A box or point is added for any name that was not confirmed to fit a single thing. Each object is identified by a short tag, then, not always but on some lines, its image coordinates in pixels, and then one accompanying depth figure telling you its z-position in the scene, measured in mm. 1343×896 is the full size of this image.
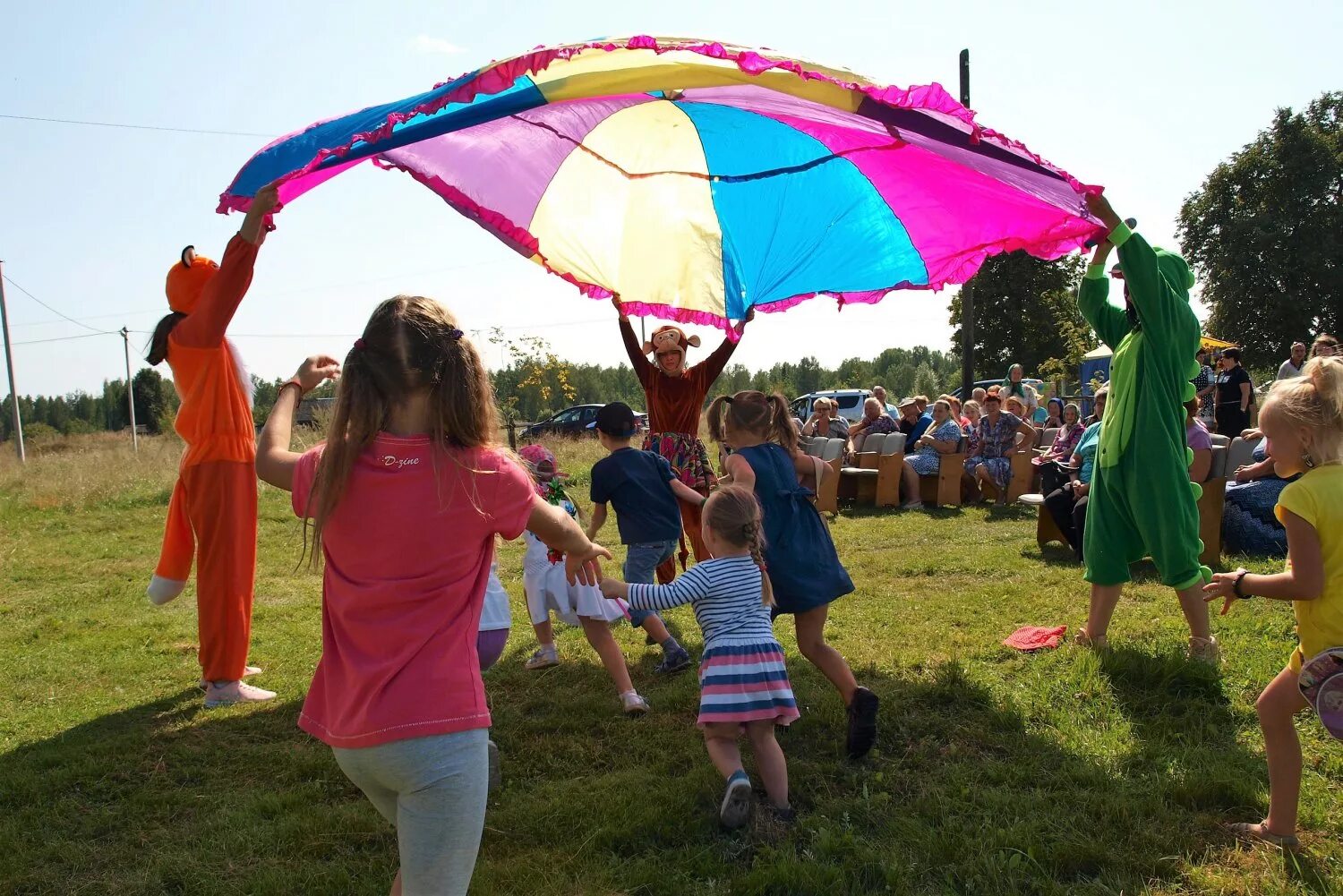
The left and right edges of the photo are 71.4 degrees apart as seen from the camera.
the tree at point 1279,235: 34156
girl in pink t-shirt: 2201
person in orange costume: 5020
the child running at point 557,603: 4801
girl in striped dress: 3521
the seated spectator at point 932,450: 12727
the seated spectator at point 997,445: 12375
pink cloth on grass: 5468
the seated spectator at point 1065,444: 9742
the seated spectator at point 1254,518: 7664
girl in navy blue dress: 4137
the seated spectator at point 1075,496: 8055
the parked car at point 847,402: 25727
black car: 32406
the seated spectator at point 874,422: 14258
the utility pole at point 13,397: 28231
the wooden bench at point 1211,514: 7598
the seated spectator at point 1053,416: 15875
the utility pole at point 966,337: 18578
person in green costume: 4625
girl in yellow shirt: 2859
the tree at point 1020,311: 40031
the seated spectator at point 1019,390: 16438
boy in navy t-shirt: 5281
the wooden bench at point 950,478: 12633
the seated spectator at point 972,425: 12703
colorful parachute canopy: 3953
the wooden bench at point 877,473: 12812
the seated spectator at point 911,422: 14273
